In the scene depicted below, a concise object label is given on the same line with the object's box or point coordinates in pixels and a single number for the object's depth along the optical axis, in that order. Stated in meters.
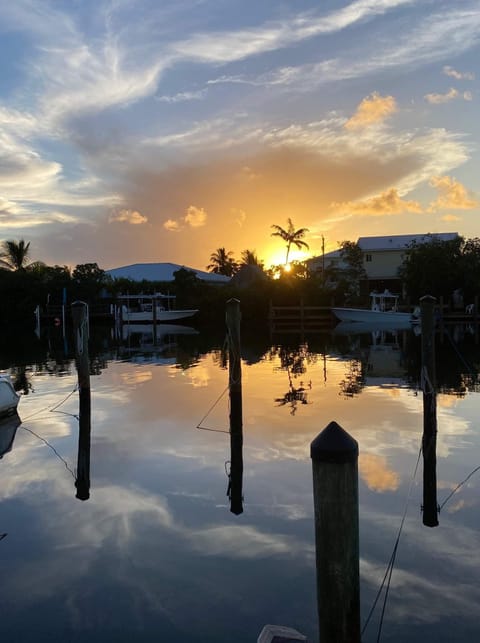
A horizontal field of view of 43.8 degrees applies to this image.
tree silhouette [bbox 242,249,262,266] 84.38
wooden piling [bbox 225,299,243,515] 11.21
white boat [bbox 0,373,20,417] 13.37
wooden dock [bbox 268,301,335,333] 51.28
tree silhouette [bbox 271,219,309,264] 73.56
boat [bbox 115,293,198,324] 62.72
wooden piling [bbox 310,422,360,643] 3.54
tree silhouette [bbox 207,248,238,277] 98.56
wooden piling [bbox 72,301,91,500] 12.81
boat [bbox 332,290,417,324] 51.75
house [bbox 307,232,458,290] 67.12
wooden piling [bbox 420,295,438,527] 9.71
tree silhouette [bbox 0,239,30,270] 75.81
